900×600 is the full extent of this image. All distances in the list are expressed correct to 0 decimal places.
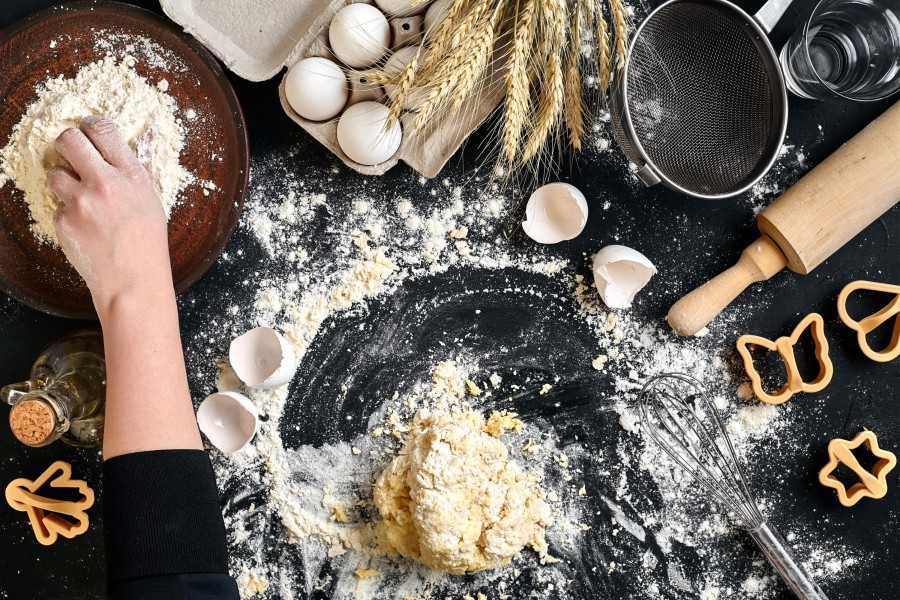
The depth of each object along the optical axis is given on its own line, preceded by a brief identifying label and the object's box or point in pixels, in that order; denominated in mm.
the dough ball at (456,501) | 1225
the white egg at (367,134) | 1208
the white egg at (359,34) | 1183
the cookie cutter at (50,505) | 1248
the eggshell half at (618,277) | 1336
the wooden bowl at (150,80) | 1225
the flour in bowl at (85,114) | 1184
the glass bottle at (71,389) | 1142
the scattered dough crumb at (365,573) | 1341
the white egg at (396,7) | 1211
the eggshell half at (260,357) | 1290
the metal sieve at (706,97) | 1283
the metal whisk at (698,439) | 1360
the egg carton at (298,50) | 1241
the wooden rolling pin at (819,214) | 1299
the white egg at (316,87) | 1202
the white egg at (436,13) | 1199
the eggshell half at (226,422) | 1307
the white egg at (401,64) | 1214
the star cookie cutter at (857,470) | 1365
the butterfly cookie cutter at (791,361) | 1354
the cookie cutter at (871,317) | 1373
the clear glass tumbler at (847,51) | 1332
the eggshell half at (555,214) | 1332
